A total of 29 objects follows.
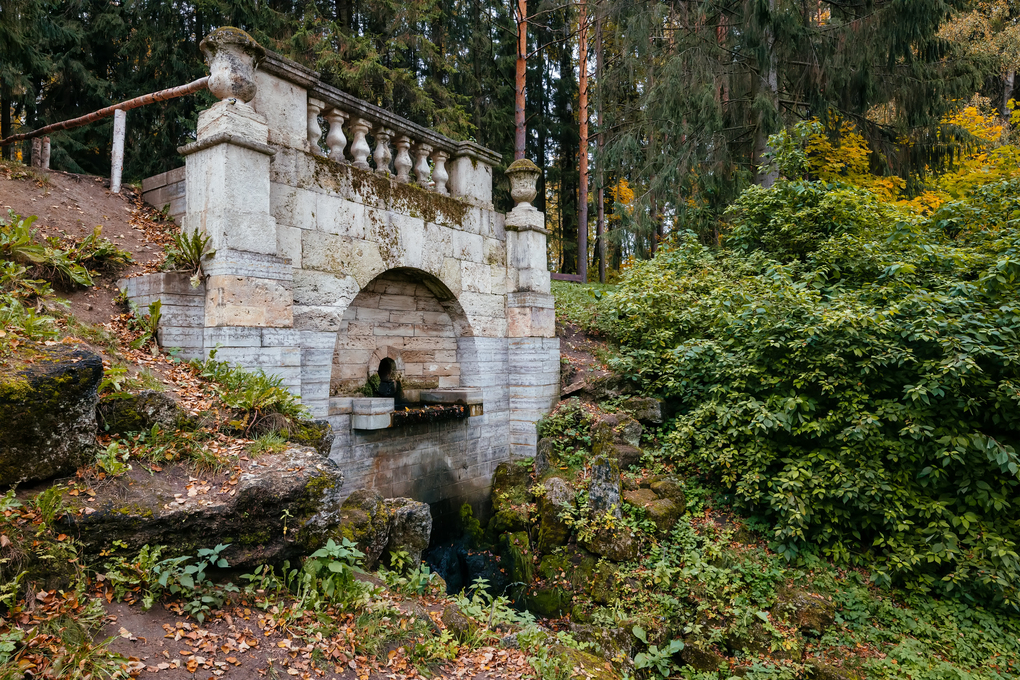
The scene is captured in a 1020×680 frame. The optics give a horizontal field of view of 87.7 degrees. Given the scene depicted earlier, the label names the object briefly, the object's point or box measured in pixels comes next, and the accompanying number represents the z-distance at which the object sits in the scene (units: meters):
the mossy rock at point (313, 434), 4.12
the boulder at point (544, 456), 6.70
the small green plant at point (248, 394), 3.93
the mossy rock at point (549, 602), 5.48
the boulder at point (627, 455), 6.48
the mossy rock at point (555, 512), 5.90
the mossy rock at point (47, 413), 2.62
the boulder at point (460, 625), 3.78
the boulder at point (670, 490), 5.98
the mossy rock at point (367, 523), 4.29
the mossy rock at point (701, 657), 4.53
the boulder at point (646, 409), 7.09
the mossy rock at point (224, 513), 2.71
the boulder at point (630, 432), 6.77
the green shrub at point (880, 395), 4.80
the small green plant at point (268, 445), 3.62
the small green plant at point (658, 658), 4.39
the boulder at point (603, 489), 5.82
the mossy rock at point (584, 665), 3.79
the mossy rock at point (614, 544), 5.50
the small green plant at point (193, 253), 4.25
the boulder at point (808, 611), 4.74
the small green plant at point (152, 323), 4.10
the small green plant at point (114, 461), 2.93
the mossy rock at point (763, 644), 4.57
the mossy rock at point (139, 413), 3.27
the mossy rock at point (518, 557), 5.97
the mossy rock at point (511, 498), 6.41
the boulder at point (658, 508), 5.74
